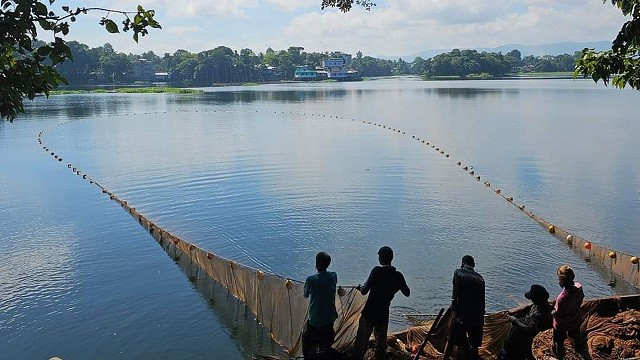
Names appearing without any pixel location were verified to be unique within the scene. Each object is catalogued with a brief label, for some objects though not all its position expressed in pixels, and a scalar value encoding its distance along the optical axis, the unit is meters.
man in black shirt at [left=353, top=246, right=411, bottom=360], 8.87
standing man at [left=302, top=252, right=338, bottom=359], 8.86
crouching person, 8.80
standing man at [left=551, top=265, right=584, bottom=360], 9.12
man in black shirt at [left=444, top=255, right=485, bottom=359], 8.65
